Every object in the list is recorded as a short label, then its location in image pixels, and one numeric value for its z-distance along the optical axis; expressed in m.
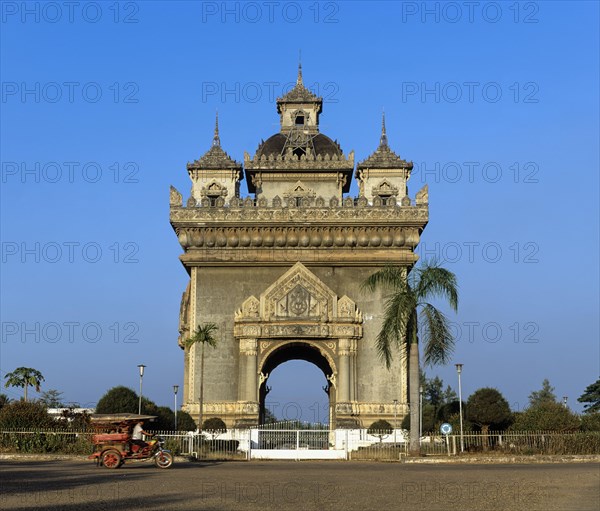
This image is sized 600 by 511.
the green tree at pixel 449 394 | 89.90
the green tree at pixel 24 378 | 61.72
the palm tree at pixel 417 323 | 33.72
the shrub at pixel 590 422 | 36.35
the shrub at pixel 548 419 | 35.09
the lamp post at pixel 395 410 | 45.38
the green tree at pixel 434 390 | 90.25
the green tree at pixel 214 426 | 42.88
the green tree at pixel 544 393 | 94.31
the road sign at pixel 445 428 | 32.91
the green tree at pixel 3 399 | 51.00
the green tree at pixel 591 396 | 73.00
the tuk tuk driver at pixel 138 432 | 29.03
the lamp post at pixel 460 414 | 33.62
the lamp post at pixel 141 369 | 42.19
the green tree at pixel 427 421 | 42.63
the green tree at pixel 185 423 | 41.81
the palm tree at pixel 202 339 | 44.81
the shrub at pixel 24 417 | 34.72
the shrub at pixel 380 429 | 41.41
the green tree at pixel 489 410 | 36.47
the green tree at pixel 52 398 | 88.97
